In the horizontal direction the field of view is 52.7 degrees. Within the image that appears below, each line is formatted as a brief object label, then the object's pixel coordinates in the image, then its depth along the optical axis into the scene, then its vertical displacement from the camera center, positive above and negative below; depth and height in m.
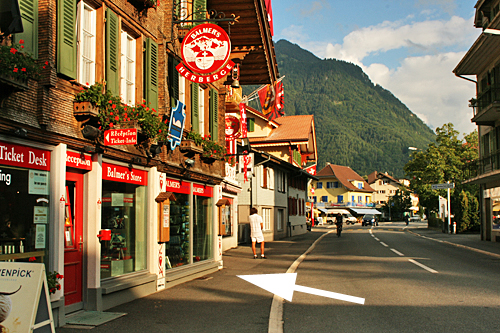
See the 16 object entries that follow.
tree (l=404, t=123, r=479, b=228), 56.97 +4.06
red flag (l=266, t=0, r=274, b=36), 19.35 +7.53
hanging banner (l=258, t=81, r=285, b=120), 27.22 +5.65
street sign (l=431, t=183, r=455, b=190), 37.24 +1.10
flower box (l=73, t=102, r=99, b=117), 7.76 +1.50
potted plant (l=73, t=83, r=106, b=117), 7.79 +1.66
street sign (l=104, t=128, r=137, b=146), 8.17 +1.12
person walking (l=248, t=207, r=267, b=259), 17.73 -0.87
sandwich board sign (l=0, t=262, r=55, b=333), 4.78 -0.88
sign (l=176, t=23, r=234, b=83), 10.92 +3.30
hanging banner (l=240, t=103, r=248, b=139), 23.50 +3.88
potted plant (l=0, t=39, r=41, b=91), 5.90 +1.68
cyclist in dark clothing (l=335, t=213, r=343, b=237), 36.15 -1.50
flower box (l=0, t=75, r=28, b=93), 5.94 +1.48
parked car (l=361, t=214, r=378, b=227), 76.25 -2.95
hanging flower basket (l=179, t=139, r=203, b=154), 12.41 +1.44
